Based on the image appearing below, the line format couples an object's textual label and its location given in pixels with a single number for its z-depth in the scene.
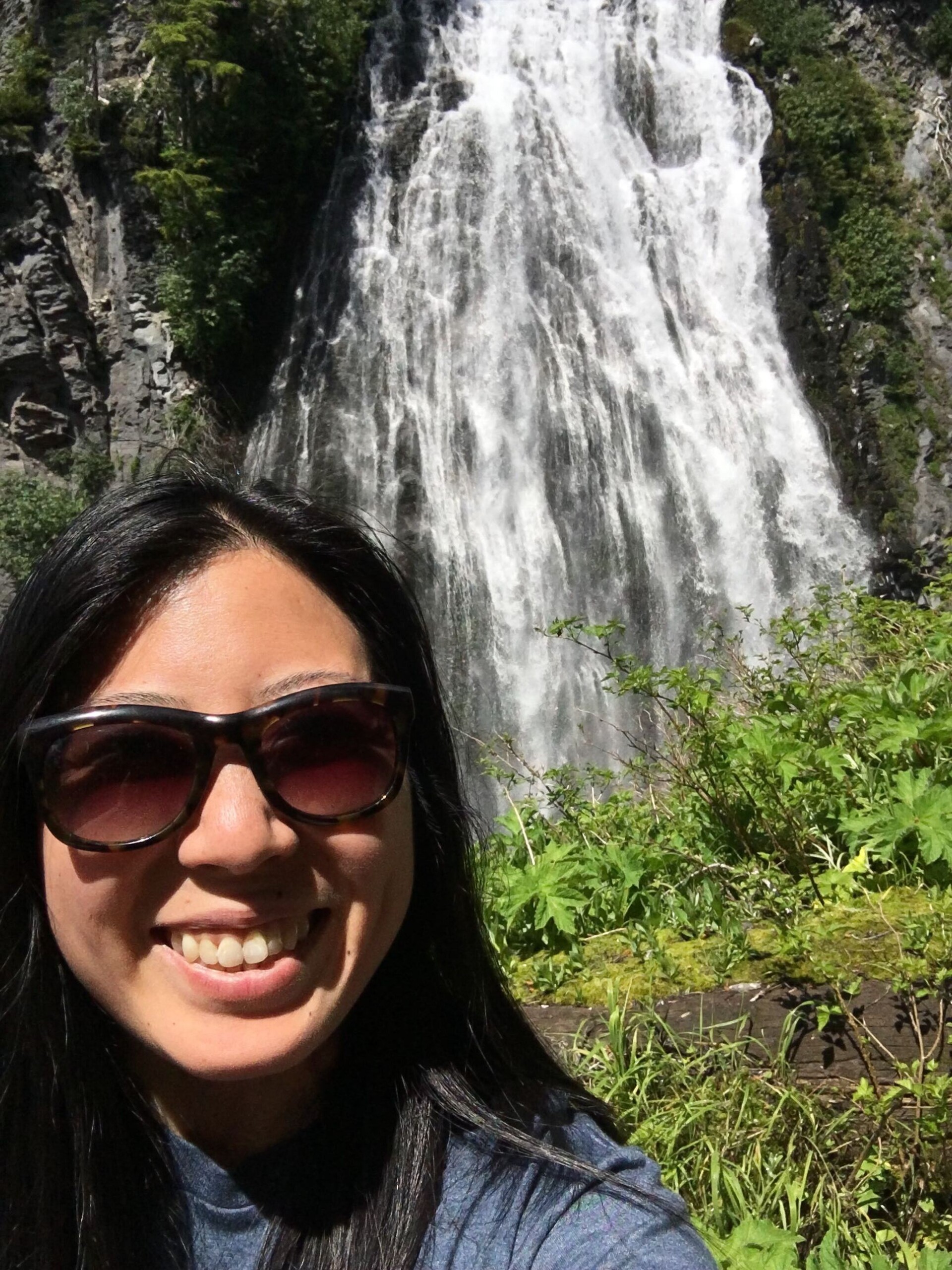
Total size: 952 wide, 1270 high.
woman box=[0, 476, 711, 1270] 0.99
